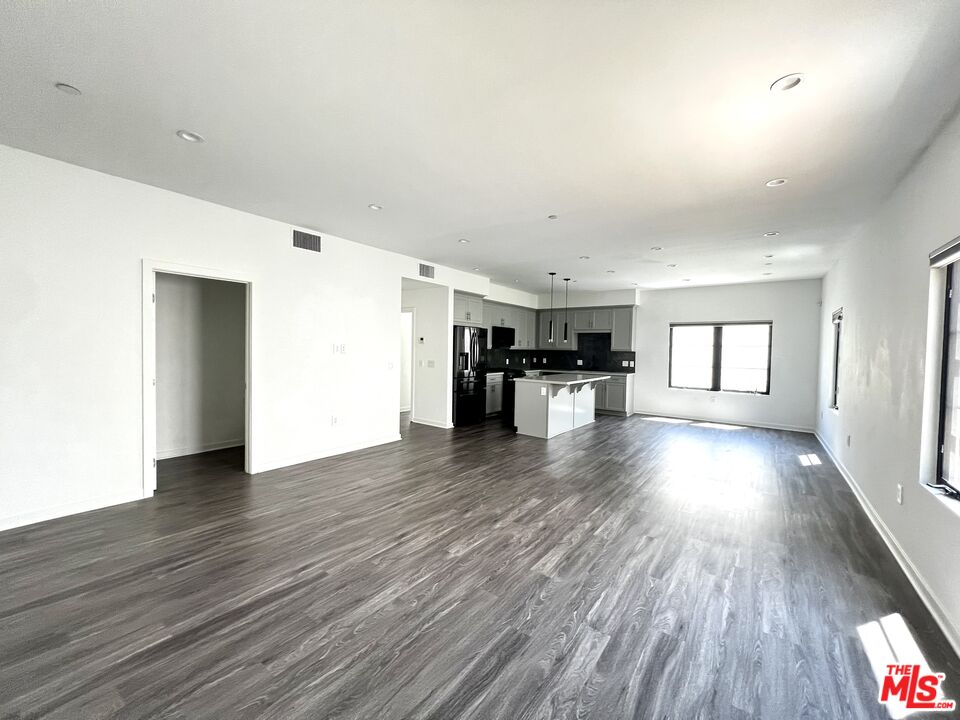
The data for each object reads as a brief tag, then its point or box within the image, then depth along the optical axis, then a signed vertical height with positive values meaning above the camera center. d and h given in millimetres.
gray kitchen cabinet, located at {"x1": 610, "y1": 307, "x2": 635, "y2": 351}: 8812 +534
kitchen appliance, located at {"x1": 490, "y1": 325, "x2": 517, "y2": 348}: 8594 +290
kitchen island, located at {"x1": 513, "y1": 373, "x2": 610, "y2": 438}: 6371 -904
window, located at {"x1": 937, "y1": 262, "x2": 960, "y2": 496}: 2264 -208
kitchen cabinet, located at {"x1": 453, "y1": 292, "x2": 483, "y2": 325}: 7118 +750
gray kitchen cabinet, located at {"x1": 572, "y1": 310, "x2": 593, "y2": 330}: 9281 +775
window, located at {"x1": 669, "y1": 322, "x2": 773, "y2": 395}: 7676 -32
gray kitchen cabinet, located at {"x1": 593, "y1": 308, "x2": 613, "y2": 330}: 9031 +772
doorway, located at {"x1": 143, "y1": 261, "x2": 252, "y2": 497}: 4863 -394
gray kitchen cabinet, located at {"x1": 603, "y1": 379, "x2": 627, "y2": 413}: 8742 -980
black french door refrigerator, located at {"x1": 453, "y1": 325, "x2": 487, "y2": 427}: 7145 -507
